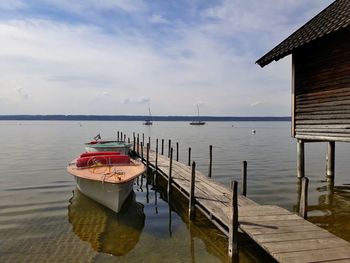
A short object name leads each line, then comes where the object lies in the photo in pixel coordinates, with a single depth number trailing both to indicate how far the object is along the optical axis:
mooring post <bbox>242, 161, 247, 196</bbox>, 12.74
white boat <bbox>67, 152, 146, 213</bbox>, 12.60
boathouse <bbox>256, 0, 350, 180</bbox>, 11.69
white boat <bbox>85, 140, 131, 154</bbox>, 25.38
